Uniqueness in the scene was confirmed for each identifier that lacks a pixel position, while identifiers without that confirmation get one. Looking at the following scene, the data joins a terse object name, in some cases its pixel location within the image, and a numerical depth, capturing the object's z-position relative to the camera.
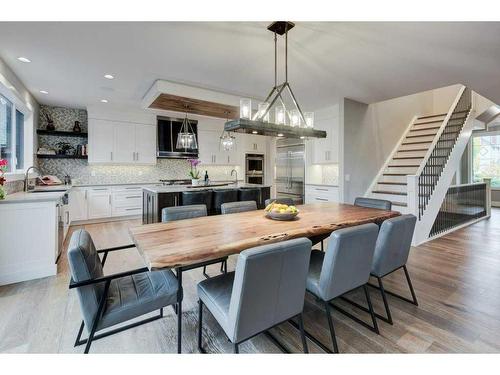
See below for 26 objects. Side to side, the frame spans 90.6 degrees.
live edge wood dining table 1.46
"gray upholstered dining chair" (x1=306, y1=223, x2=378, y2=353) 1.60
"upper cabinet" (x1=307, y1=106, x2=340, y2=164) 5.01
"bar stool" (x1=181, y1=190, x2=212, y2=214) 3.89
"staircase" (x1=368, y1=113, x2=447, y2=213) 5.11
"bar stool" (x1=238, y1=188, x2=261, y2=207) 4.40
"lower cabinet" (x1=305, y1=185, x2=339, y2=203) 5.05
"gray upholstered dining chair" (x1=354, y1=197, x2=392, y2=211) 3.10
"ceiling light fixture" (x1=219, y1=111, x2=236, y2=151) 4.78
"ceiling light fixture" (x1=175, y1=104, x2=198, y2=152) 4.57
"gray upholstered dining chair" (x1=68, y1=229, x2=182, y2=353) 1.34
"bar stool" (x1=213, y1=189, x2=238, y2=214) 4.17
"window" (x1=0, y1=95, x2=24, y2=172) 3.55
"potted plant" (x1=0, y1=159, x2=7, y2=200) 2.62
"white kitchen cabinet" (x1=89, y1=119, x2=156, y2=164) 5.43
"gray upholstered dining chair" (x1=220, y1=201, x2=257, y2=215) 2.95
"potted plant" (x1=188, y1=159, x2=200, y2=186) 4.91
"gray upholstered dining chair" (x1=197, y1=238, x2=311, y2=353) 1.23
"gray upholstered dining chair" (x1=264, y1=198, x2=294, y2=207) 3.19
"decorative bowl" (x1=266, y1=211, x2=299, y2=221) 2.29
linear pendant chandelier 2.29
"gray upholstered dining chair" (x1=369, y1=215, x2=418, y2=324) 1.97
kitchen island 3.88
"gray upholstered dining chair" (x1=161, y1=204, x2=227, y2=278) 2.53
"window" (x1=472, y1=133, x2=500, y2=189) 7.86
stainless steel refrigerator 6.15
